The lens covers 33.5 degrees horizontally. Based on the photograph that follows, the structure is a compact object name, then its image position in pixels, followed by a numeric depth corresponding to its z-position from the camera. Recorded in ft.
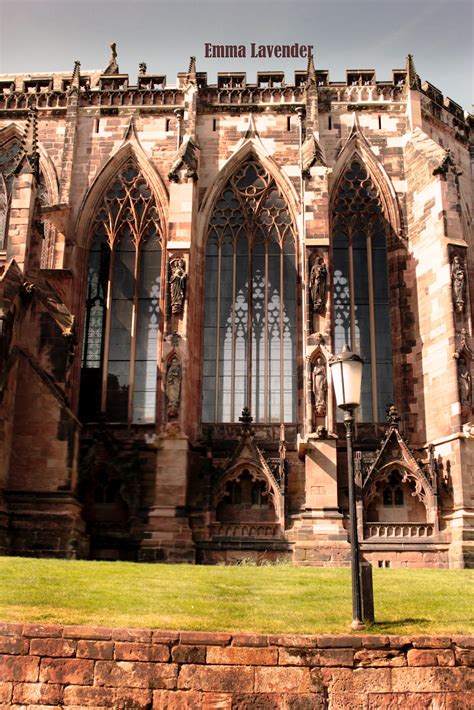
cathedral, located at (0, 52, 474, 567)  61.46
